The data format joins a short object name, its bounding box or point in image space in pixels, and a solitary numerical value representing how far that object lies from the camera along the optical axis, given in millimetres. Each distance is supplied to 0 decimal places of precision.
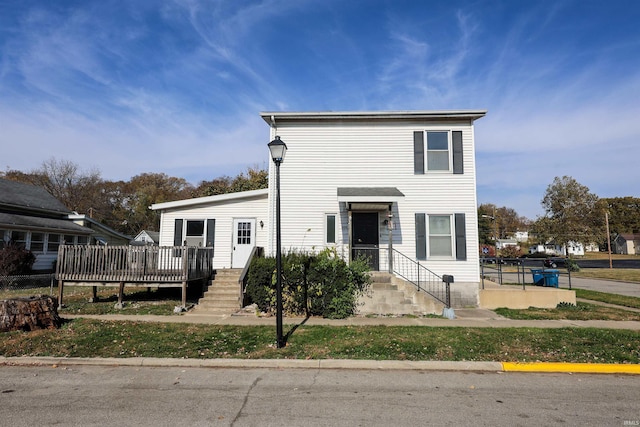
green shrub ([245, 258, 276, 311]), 10211
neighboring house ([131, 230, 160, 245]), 29186
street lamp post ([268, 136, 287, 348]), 6910
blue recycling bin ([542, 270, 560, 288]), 14258
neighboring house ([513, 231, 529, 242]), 93125
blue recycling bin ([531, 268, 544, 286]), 14834
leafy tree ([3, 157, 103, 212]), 41469
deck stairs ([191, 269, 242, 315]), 10672
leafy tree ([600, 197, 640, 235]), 77625
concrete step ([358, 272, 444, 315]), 10477
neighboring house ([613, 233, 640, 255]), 75125
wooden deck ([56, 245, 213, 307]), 11188
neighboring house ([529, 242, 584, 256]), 67438
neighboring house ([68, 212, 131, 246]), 24125
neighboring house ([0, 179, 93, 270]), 18797
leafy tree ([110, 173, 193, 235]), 48281
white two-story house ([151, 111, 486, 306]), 12430
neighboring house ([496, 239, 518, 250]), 72625
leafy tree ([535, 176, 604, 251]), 54844
